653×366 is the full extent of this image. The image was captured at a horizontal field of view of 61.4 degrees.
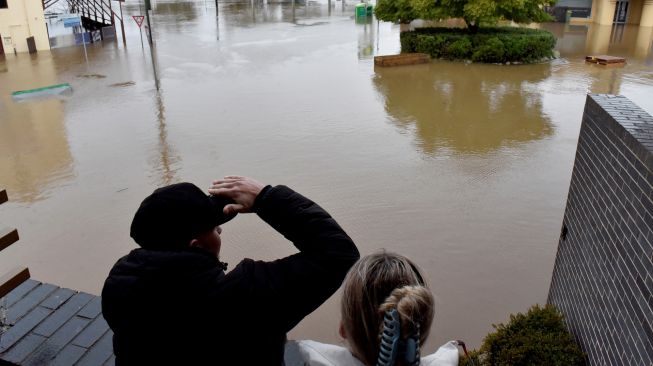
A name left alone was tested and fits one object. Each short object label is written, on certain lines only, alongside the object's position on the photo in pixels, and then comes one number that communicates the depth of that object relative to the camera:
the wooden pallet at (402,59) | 17.47
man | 1.82
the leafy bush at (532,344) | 3.39
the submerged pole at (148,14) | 13.91
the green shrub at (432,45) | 18.80
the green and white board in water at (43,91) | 13.73
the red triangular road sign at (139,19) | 15.09
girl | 1.61
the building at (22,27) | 20.77
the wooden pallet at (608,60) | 17.75
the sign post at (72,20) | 20.97
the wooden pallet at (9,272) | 3.24
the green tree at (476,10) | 17.59
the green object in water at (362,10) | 32.50
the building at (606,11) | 28.34
